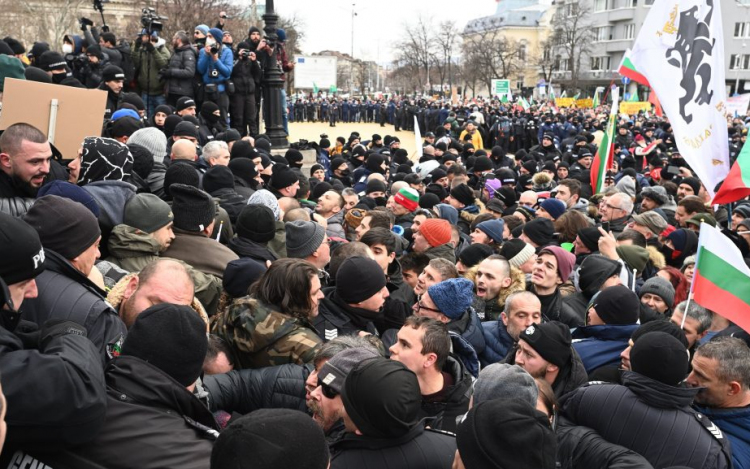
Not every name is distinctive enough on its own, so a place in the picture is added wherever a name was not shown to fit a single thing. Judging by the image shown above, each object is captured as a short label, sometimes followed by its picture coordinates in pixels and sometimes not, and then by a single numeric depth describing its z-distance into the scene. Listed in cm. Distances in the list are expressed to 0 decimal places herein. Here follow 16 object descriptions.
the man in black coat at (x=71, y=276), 270
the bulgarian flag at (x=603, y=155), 975
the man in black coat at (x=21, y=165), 379
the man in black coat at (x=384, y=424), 235
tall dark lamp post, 1159
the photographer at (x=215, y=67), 1151
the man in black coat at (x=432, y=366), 310
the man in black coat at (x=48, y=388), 183
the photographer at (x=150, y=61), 1112
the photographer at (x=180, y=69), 1095
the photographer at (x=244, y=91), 1227
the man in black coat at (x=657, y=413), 293
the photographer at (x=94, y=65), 1062
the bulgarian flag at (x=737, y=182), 510
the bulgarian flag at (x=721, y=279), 408
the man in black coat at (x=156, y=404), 195
